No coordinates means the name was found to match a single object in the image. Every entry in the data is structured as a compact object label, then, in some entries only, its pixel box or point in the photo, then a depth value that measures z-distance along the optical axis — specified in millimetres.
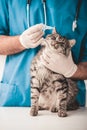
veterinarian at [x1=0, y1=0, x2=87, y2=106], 980
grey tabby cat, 962
